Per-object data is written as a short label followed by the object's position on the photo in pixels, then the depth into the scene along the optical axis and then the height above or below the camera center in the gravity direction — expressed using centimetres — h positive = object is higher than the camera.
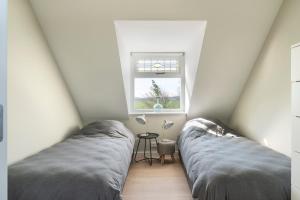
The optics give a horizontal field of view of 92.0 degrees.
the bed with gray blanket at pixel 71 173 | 104 -58
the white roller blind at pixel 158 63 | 246 +63
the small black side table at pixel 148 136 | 218 -55
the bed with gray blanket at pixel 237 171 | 107 -59
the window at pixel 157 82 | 246 +31
